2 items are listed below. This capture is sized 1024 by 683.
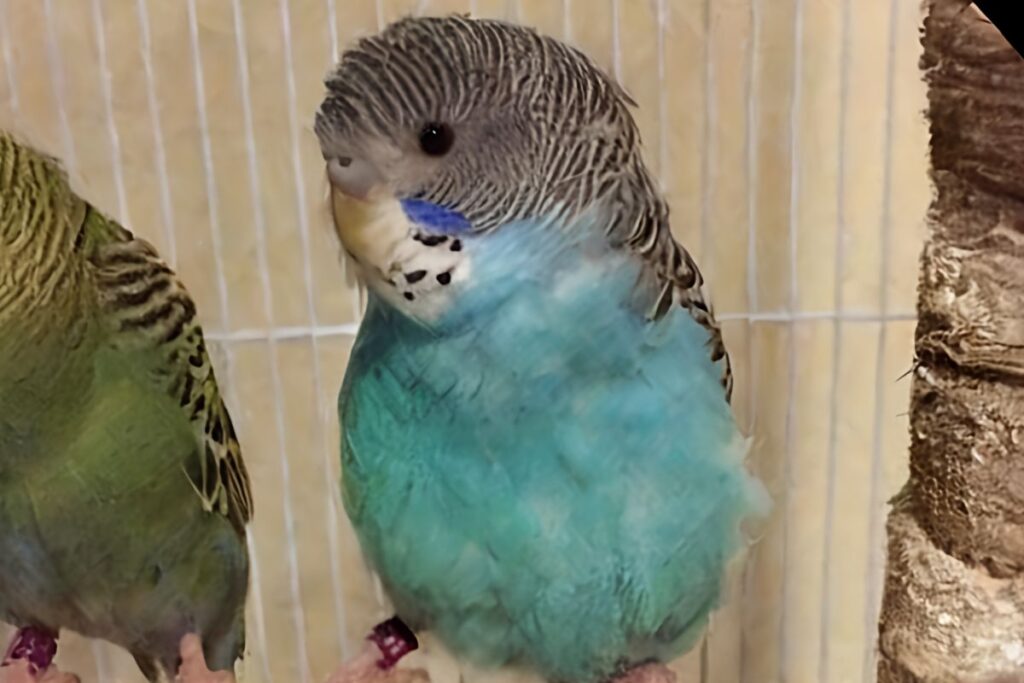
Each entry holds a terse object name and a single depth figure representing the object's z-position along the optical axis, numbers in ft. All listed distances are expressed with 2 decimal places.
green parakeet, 1.36
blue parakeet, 1.32
